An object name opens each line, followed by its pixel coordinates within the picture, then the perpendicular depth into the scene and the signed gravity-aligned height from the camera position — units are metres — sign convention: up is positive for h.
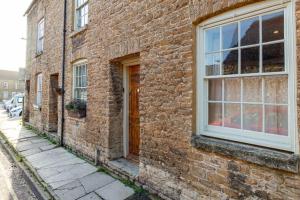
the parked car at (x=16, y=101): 26.08 +0.01
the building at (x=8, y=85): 60.28 +4.40
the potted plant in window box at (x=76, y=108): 6.91 -0.23
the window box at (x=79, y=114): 6.89 -0.39
